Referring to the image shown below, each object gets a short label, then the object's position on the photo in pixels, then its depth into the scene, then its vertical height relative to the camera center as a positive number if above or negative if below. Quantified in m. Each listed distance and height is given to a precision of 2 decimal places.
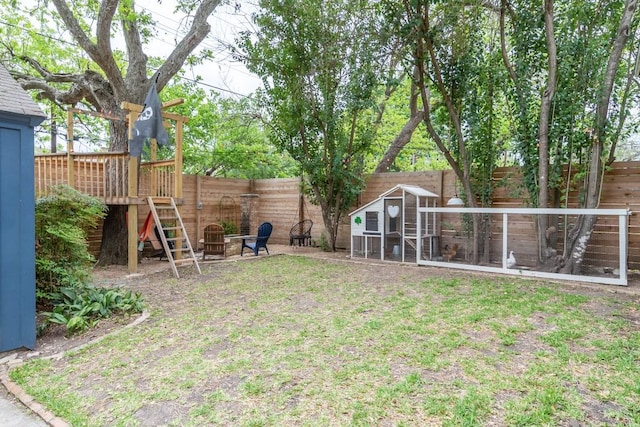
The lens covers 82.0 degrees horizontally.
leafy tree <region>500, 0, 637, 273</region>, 5.88 +1.96
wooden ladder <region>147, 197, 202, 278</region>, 6.62 -0.08
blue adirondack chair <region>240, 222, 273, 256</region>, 8.41 -0.57
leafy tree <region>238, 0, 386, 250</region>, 7.71 +2.92
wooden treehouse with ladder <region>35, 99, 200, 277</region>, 6.77 +0.67
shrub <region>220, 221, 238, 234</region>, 10.73 -0.42
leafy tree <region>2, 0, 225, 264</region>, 6.91 +3.14
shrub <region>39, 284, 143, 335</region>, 3.75 -1.04
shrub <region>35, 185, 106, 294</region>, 4.17 -0.32
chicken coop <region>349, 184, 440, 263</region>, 7.44 -0.29
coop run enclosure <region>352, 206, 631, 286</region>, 5.75 -0.57
